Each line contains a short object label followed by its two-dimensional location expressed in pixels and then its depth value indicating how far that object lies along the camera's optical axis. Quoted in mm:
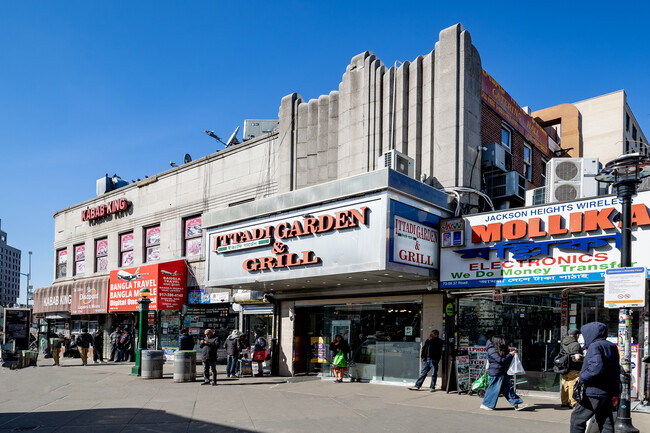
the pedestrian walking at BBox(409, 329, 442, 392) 14242
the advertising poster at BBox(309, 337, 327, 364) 18281
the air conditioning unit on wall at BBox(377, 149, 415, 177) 15320
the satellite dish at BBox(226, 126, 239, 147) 25641
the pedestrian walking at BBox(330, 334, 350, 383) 16453
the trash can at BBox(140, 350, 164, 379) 17797
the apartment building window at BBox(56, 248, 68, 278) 32519
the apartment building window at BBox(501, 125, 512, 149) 18684
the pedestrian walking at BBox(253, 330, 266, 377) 18438
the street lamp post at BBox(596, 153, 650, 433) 8789
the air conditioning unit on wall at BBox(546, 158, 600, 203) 14680
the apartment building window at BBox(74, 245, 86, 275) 30847
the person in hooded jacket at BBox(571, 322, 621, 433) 7344
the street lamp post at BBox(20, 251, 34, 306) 77888
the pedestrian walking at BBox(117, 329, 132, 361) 25188
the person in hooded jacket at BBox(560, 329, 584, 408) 11094
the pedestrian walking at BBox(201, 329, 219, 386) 15984
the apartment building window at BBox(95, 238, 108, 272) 28969
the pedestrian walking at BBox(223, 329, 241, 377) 17969
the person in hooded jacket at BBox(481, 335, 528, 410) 11523
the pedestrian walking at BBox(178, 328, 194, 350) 17438
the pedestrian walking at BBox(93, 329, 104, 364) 25930
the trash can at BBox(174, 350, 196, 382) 16750
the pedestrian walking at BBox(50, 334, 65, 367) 24188
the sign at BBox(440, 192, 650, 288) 11945
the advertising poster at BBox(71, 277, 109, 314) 26656
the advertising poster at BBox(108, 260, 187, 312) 22672
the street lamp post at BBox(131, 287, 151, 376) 18797
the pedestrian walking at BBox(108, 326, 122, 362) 25728
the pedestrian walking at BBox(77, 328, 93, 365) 23578
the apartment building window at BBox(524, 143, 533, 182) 20562
